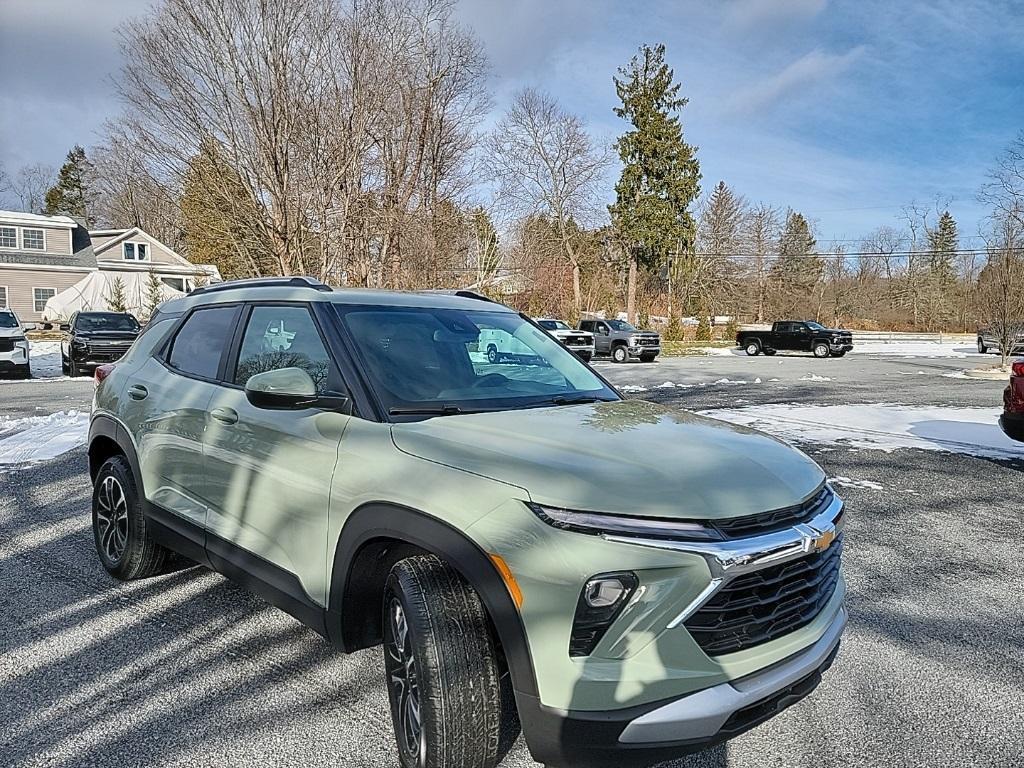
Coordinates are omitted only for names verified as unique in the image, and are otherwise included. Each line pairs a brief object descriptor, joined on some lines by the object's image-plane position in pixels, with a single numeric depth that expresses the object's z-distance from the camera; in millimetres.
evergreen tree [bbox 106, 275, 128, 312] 30750
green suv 1817
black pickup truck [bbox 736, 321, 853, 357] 31250
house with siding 35875
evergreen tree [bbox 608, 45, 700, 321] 42219
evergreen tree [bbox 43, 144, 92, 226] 64250
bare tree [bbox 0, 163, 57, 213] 65444
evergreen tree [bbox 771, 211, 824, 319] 58250
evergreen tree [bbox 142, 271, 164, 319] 33750
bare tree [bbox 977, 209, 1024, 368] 21172
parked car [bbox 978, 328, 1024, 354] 31202
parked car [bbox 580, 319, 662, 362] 26188
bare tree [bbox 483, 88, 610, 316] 43688
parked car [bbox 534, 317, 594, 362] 24500
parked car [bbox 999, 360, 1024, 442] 6441
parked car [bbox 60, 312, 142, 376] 17125
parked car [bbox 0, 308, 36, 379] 16109
